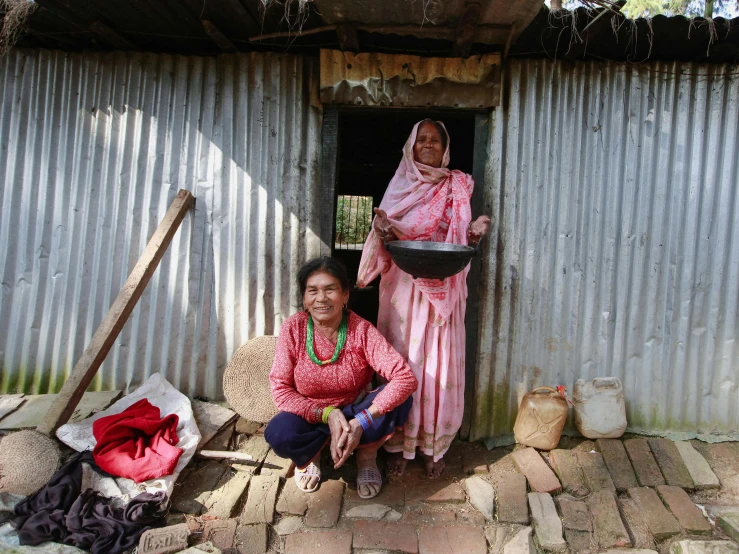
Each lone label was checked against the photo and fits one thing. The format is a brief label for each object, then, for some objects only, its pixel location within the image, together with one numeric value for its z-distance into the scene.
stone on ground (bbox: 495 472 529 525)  2.66
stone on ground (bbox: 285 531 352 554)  2.45
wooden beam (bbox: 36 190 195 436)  2.78
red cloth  2.62
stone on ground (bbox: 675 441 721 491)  2.92
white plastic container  3.24
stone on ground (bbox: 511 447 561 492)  2.89
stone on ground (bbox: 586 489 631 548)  2.50
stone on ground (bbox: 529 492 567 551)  2.48
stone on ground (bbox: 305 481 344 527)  2.64
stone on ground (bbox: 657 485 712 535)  2.56
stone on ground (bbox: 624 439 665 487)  2.94
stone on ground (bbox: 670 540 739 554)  2.37
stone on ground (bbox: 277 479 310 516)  2.70
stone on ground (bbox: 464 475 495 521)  2.73
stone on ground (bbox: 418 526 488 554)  2.46
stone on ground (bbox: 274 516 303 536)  2.58
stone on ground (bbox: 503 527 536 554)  2.41
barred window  8.97
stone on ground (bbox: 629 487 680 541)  2.54
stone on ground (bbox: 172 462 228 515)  2.68
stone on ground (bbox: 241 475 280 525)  2.64
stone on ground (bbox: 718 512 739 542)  2.52
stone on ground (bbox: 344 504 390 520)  2.69
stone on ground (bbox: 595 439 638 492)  2.92
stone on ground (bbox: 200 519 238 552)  2.46
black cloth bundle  2.29
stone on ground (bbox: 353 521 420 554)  2.47
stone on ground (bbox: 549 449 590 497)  2.89
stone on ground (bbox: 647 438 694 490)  2.94
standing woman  2.96
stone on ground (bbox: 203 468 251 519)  2.65
